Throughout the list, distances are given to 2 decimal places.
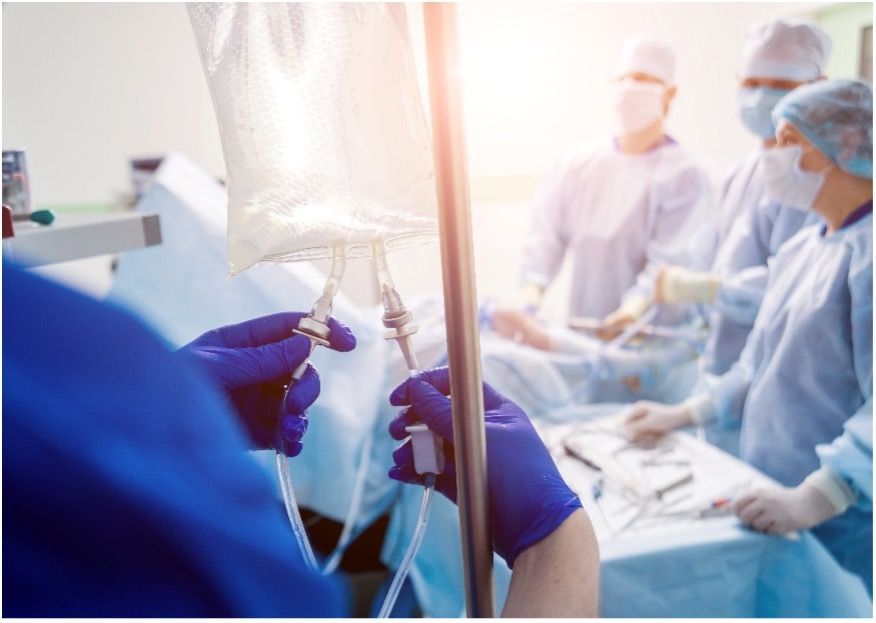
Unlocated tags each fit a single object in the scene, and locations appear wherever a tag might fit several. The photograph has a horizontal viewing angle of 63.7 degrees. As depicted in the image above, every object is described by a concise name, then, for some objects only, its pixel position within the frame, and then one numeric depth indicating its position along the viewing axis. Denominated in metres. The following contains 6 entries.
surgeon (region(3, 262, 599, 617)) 0.48
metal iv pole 0.48
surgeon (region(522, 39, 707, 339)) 1.97
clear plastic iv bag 0.59
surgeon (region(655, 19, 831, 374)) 1.50
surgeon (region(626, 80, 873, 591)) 1.06
